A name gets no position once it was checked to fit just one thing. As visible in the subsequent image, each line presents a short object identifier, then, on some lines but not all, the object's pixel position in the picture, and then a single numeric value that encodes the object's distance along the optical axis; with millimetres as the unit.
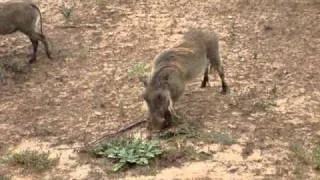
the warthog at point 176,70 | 14750
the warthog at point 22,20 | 18656
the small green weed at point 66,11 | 21016
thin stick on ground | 14664
